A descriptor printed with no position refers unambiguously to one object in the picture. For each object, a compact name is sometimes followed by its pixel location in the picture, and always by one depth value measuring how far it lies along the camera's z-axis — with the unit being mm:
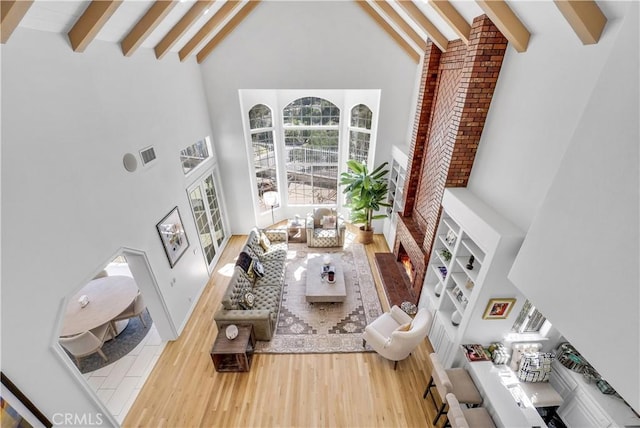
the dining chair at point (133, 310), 5062
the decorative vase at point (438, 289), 4900
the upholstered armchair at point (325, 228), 7590
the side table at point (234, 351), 4418
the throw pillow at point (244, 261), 5779
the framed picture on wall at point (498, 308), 3632
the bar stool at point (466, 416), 3195
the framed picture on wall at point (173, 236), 4777
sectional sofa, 4820
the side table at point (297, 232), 7879
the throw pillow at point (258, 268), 6075
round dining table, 4508
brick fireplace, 3646
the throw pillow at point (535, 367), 3609
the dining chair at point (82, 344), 4234
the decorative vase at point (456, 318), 4369
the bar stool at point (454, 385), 3623
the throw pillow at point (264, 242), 6961
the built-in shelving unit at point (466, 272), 3297
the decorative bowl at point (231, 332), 4547
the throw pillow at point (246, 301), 5152
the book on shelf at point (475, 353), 3846
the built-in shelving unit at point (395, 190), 6648
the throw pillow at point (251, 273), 5906
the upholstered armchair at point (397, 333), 4168
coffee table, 5586
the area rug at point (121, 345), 4672
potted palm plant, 6980
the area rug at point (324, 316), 4988
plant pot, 7820
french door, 6188
